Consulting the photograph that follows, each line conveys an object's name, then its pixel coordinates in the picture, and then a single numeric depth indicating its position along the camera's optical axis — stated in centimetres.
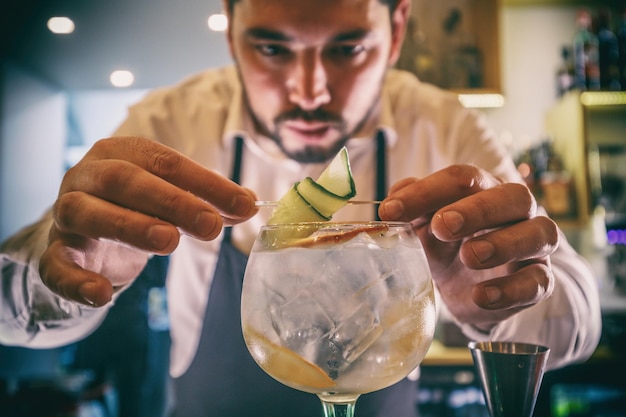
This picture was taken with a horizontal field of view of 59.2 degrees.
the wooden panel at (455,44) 317
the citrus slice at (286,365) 65
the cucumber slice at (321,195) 67
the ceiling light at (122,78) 284
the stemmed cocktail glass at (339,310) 65
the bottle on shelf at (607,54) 320
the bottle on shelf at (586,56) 319
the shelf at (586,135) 308
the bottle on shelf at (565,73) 332
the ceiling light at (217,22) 308
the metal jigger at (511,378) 71
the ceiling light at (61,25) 324
